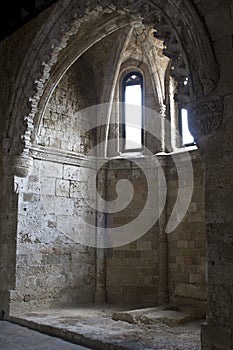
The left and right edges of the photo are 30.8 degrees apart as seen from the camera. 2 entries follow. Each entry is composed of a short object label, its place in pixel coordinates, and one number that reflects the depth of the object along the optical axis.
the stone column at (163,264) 8.54
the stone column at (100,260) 9.37
